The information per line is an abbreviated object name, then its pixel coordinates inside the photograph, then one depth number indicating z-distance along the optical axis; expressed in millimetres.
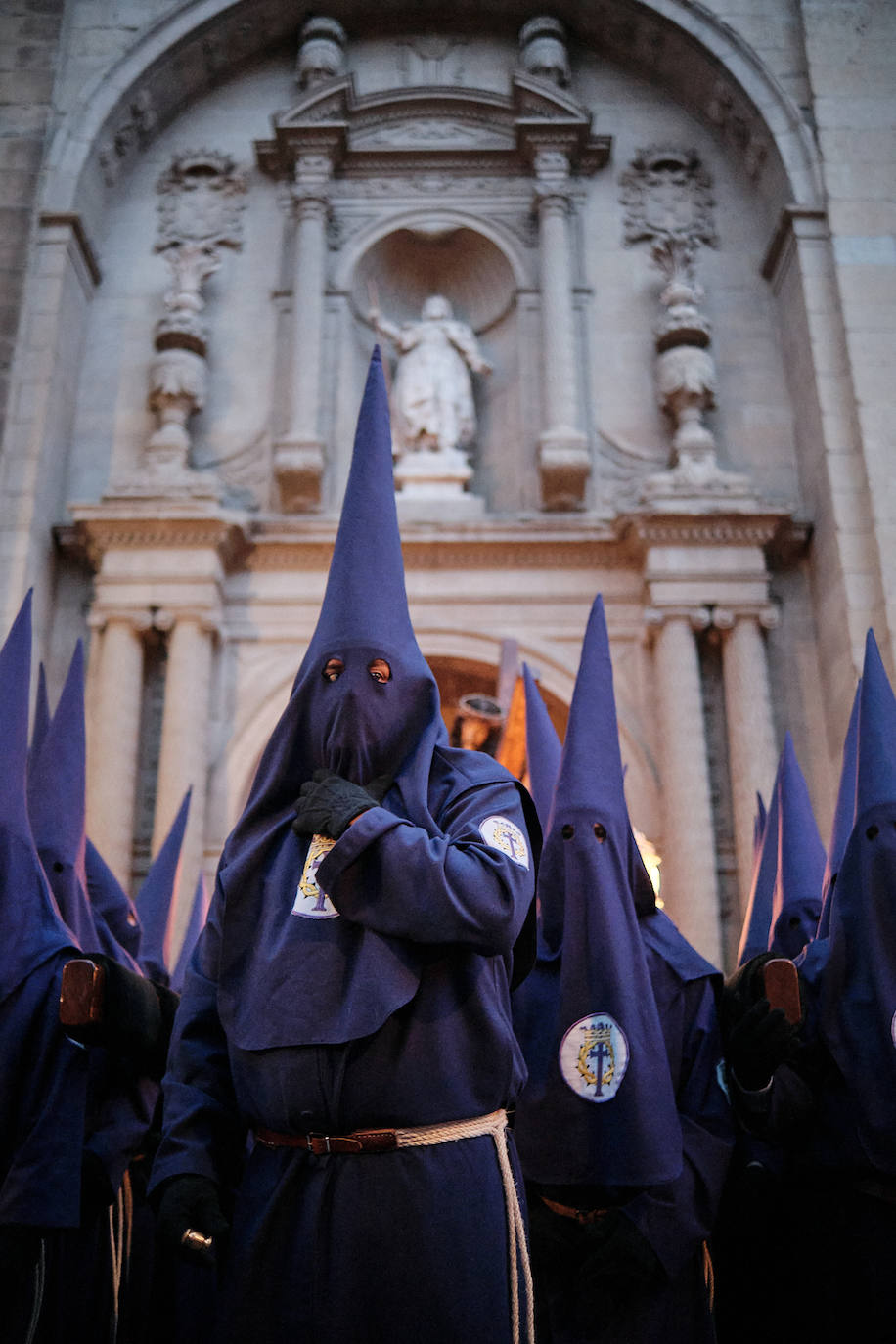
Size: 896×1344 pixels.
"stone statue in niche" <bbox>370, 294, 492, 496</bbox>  10273
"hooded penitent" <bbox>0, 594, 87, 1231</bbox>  2752
